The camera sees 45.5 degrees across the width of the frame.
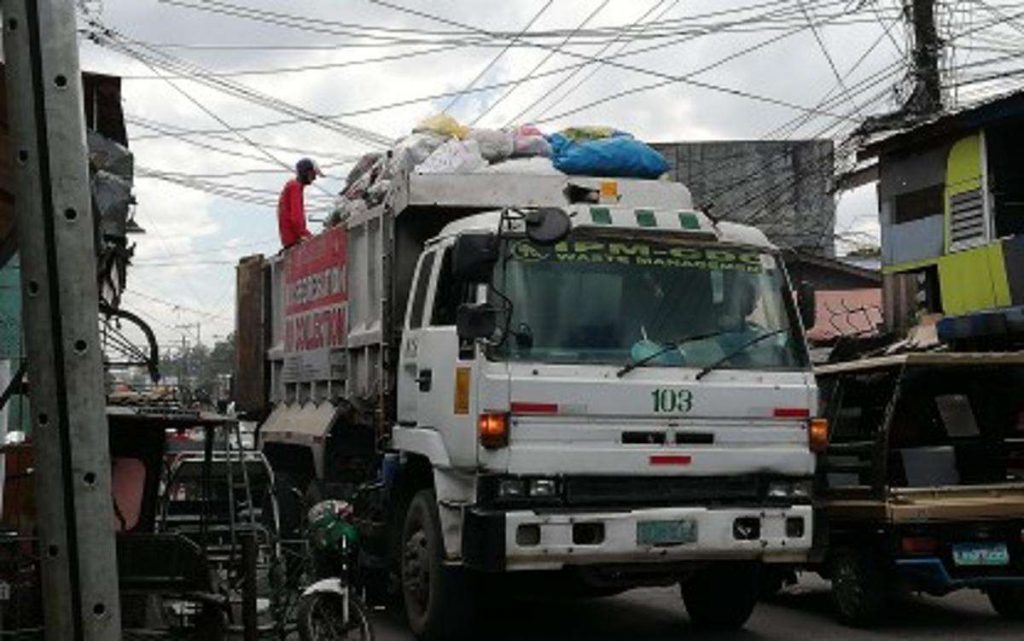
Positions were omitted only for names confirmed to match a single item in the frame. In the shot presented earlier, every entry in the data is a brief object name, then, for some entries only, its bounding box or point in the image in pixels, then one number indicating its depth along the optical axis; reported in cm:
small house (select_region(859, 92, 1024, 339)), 1617
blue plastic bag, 864
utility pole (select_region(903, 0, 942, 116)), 1731
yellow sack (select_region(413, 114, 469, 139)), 936
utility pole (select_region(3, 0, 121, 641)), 220
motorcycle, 678
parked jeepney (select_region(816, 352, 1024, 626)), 809
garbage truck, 667
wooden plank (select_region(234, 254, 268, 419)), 1242
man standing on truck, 1117
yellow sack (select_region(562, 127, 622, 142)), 918
